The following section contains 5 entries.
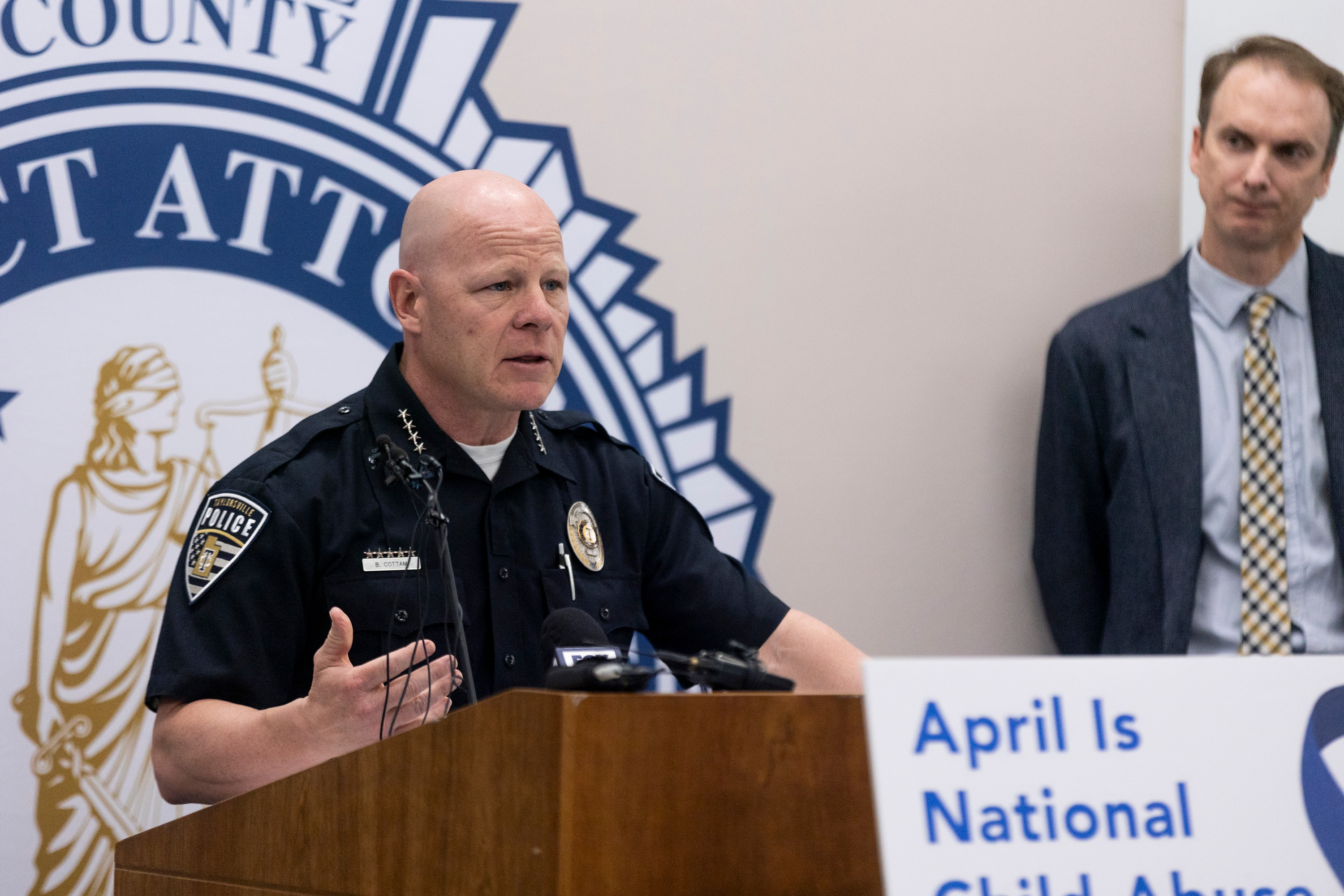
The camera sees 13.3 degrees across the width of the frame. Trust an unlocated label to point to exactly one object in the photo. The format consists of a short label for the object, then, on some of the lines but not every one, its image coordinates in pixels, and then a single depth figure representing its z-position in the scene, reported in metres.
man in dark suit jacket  5.83
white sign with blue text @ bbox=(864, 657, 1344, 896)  4.49
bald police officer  5.26
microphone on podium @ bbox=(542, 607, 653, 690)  4.80
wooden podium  4.66
